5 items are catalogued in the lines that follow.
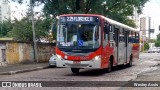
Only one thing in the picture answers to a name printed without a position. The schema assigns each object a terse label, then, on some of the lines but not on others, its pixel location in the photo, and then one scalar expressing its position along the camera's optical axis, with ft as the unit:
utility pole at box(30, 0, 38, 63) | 106.70
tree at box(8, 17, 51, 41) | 118.52
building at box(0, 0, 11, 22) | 317.71
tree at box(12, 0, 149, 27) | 121.70
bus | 62.90
